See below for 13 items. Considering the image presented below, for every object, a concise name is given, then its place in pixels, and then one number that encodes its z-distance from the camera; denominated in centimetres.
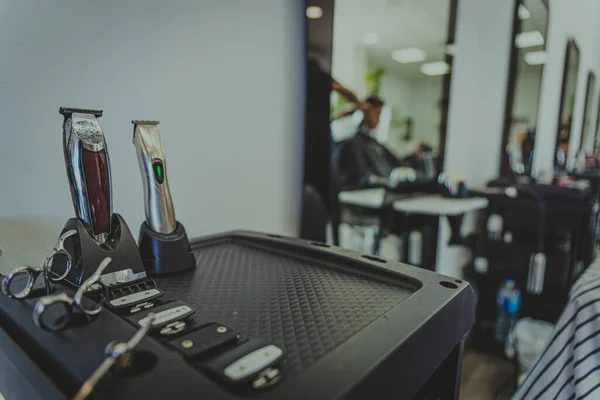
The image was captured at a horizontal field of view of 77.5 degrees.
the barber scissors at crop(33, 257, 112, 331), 31
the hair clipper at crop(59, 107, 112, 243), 43
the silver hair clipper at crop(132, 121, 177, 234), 51
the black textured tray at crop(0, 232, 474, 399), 28
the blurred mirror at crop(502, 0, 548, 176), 228
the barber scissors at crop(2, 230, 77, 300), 37
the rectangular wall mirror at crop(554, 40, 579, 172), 342
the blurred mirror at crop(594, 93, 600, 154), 580
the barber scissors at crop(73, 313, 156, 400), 24
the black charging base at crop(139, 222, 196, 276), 52
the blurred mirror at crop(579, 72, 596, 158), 473
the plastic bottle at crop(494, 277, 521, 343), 171
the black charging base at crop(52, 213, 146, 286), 43
